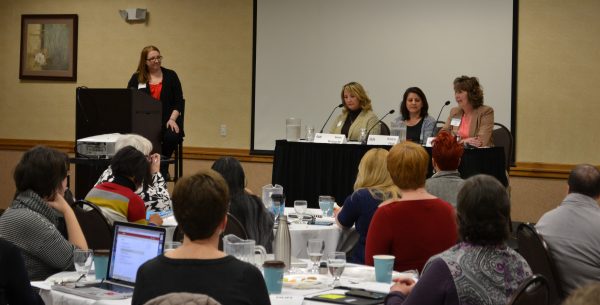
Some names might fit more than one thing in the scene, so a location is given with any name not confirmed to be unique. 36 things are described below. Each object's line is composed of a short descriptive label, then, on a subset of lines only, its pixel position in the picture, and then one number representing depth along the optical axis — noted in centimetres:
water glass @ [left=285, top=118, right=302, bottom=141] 1261
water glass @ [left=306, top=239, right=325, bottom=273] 583
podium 1210
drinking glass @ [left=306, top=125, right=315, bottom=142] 1248
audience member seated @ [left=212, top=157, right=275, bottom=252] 710
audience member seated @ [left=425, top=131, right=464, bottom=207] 824
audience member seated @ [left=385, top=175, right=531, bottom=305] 438
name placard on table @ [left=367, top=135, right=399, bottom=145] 1149
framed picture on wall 1731
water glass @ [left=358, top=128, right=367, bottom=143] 1221
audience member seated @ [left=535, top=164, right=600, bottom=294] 656
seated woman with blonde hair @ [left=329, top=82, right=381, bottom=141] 1293
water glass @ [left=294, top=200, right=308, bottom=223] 900
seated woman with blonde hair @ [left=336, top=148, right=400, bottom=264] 760
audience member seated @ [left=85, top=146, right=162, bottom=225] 747
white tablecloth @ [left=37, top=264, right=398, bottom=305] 500
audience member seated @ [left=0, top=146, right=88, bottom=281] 576
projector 1146
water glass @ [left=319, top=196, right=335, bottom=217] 908
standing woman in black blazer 1330
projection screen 1467
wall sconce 1674
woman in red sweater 637
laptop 520
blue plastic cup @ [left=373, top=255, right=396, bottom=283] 552
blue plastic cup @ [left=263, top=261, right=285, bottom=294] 515
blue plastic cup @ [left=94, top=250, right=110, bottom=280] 558
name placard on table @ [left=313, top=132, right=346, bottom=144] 1207
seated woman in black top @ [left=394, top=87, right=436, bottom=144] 1298
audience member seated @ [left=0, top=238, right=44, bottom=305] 462
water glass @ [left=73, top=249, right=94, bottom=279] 558
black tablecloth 1148
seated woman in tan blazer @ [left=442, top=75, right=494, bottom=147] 1260
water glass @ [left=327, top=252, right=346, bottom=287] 545
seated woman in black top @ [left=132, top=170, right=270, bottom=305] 398
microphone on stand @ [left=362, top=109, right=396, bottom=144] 1200
